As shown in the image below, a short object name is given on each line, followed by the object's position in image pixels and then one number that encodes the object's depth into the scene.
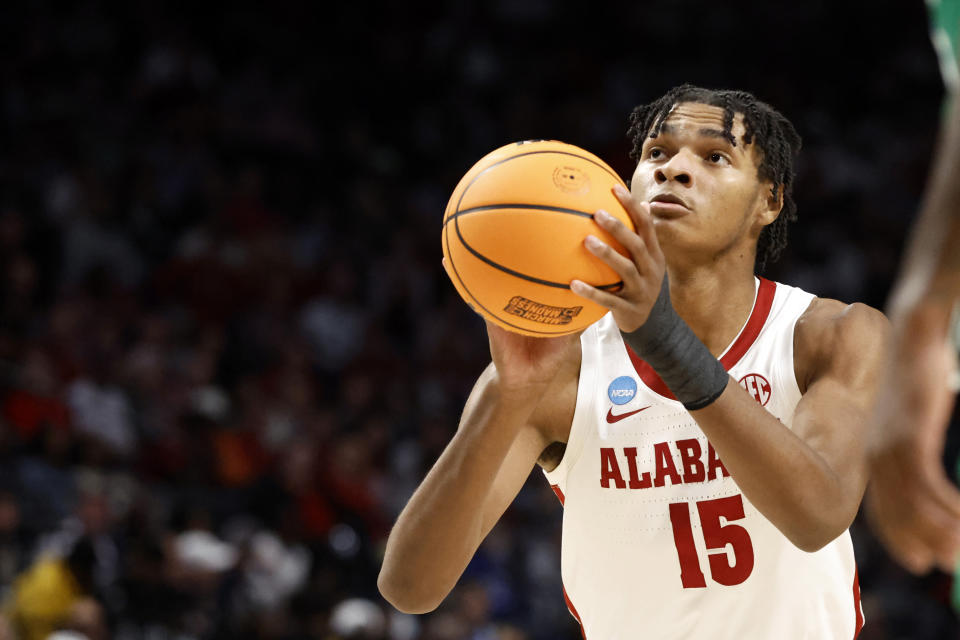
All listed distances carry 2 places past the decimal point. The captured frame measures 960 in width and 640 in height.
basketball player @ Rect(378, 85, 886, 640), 5.73
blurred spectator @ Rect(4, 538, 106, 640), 13.65
